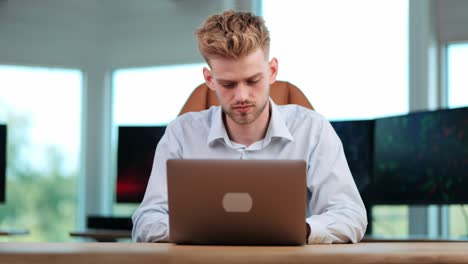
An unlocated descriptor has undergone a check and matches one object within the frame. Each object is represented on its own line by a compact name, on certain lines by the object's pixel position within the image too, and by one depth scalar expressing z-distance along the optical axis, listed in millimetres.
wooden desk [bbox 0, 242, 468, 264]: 1107
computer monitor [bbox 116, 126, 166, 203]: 4215
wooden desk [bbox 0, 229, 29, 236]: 4125
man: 1918
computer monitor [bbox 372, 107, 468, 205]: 3379
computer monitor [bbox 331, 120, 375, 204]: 3709
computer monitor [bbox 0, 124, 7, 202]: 4289
